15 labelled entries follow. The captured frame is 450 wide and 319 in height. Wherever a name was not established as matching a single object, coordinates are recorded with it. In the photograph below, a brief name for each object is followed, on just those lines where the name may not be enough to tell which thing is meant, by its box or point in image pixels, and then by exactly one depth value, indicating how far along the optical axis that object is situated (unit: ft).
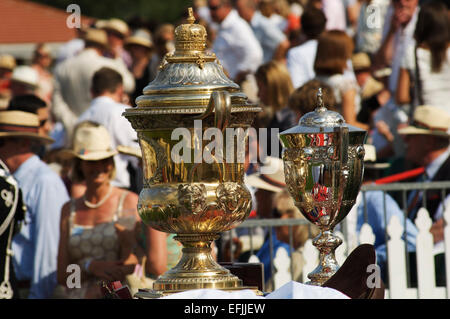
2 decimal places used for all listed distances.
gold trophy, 17.75
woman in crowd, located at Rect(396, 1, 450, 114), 47.42
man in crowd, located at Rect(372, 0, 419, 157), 50.93
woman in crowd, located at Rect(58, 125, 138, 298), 36.52
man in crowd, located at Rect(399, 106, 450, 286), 40.25
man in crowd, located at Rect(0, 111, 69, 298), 40.63
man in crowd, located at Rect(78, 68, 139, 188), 48.01
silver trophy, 18.86
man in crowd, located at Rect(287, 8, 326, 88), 55.31
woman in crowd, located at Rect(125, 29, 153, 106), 72.13
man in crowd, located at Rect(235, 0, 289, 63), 67.03
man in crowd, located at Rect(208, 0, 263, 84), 65.05
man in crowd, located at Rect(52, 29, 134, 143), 60.39
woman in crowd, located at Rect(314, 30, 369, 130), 46.96
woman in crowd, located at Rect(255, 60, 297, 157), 48.29
